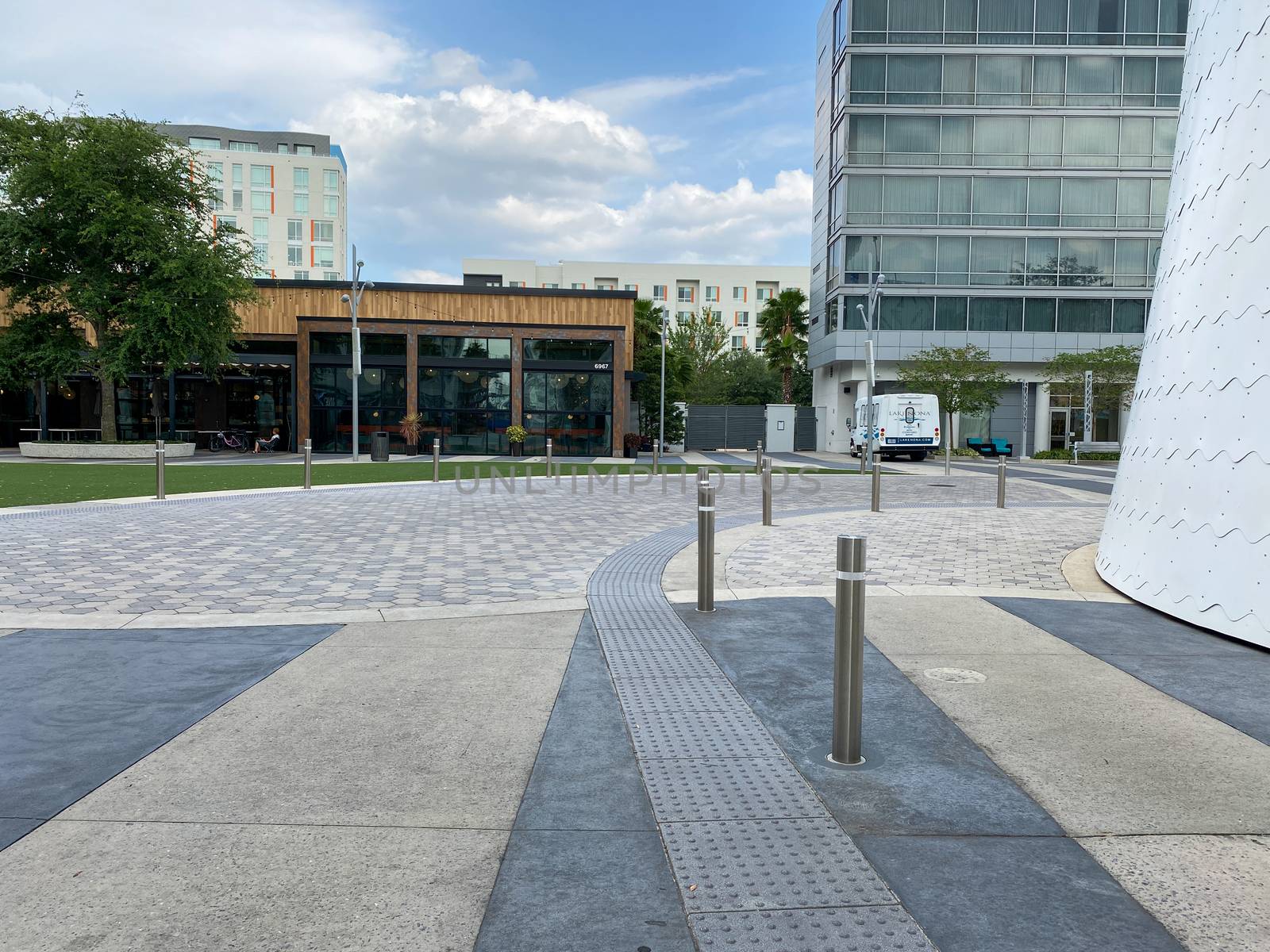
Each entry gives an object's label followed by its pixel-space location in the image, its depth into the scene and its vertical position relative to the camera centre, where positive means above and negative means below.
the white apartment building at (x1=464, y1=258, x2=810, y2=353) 97.06 +18.20
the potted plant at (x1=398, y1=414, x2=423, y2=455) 36.34 +0.21
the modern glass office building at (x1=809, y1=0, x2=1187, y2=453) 45.28 +14.57
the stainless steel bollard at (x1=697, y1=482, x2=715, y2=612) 6.62 -0.92
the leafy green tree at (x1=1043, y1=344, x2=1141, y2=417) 40.44 +3.52
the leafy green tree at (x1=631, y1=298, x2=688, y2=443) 48.47 +4.11
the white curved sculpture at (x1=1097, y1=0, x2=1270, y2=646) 5.83 +0.58
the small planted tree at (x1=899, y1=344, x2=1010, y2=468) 41.62 +3.15
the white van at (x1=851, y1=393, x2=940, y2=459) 36.88 +0.88
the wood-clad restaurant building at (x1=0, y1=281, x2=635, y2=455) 36.91 +3.16
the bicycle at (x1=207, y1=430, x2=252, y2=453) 38.72 -0.37
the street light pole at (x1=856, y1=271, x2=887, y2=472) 28.70 +2.04
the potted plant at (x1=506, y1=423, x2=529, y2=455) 35.81 +0.10
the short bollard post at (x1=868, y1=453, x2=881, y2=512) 13.90 -0.77
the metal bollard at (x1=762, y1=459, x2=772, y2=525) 12.44 -0.88
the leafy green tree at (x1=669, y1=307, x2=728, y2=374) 70.19 +8.40
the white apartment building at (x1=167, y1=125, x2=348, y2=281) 83.38 +22.94
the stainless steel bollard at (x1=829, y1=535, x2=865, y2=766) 3.65 -0.91
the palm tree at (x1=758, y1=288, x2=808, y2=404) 54.72 +7.19
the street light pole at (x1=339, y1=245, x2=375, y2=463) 30.50 +4.81
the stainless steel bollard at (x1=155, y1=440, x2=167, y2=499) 14.84 -0.70
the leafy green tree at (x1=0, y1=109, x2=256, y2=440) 29.12 +6.19
